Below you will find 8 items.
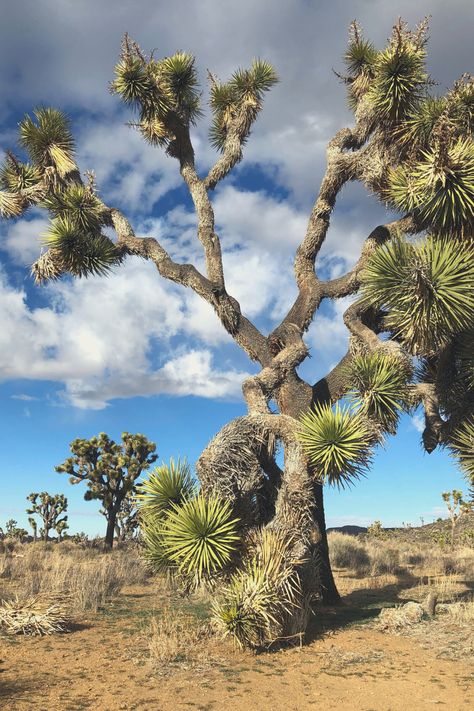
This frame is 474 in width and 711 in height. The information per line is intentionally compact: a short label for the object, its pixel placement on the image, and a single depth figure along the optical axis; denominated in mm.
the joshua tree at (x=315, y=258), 9438
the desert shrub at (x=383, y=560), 16766
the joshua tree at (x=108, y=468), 24078
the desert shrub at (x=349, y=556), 17328
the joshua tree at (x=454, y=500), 25970
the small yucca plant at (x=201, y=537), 8430
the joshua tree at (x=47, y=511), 29750
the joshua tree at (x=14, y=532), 32625
